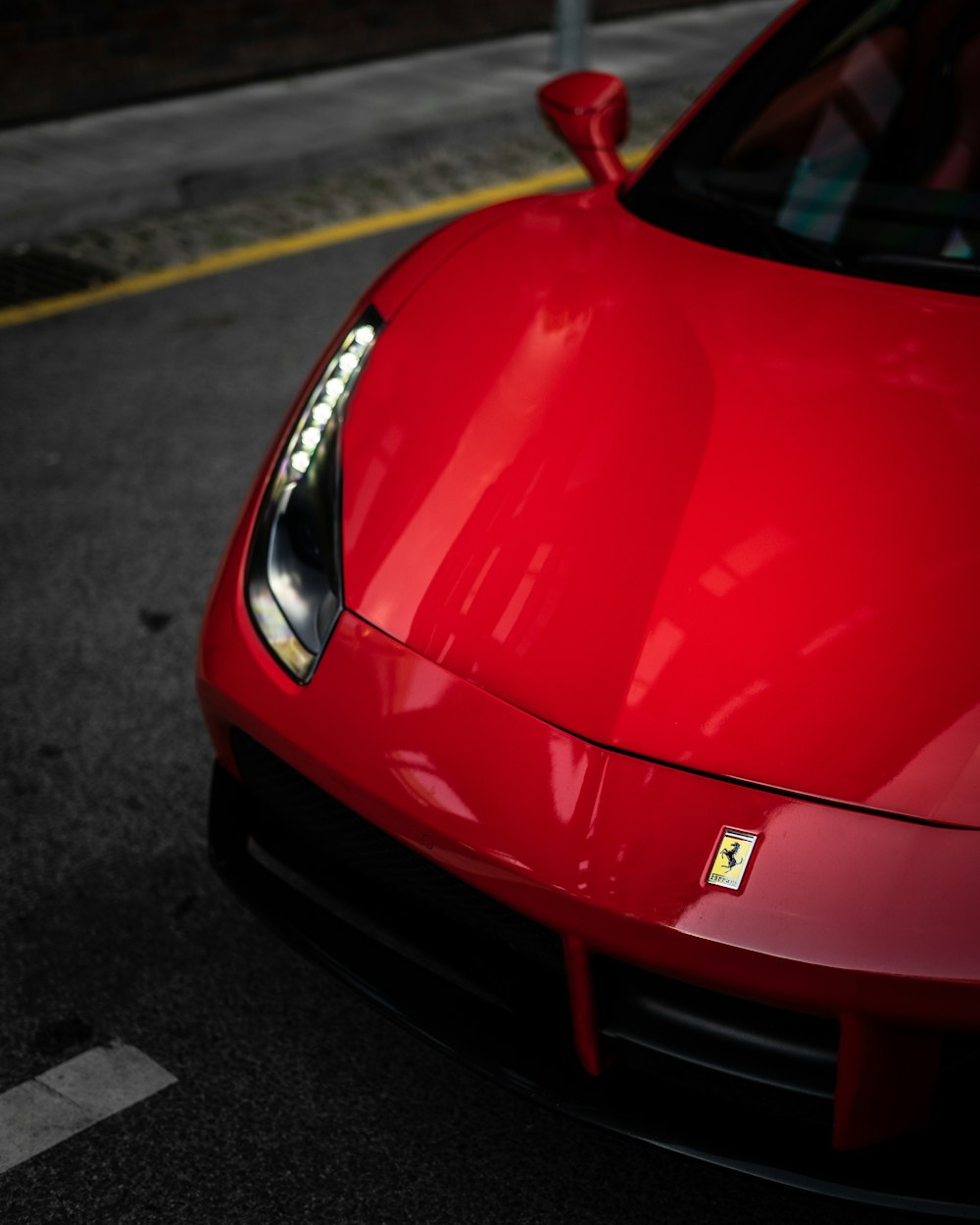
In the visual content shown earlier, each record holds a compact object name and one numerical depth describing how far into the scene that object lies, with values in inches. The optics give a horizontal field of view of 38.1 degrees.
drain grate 209.3
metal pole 325.1
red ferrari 58.2
